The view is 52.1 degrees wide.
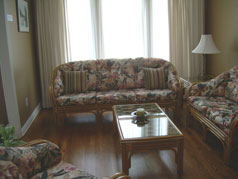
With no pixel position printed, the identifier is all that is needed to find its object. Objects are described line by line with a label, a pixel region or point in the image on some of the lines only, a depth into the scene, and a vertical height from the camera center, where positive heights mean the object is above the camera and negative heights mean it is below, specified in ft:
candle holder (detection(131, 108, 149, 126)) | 8.86 -2.45
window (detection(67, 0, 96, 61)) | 14.69 +1.34
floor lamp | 12.60 +0.07
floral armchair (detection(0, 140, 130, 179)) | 4.68 -2.37
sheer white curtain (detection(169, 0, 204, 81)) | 14.96 +0.90
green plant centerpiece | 6.97 -2.30
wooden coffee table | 7.43 -2.69
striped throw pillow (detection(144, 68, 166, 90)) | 13.10 -1.57
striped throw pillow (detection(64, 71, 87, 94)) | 12.89 -1.57
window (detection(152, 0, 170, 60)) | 15.16 +1.27
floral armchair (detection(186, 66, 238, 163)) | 8.09 -2.35
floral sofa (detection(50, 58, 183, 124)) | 12.00 -1.93
